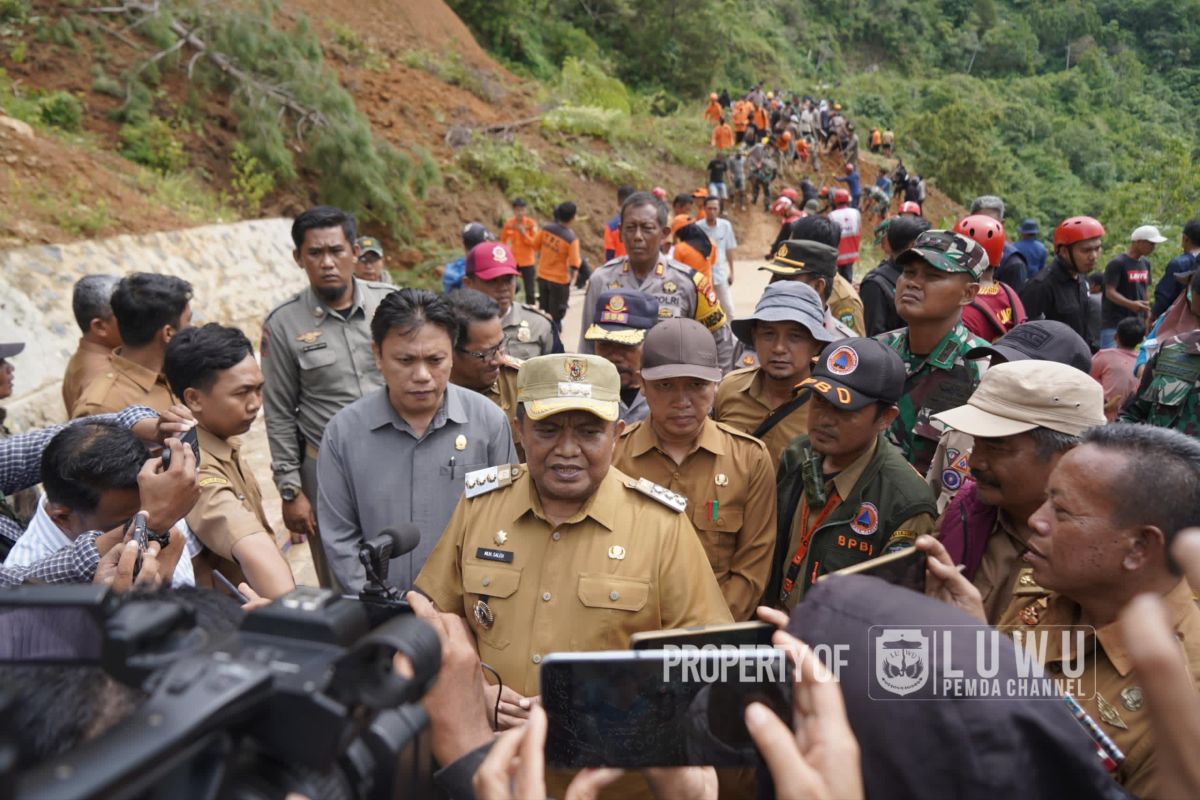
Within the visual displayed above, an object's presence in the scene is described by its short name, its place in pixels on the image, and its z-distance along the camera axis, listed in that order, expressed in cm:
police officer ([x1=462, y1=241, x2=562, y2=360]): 475
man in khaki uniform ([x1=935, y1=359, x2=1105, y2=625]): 226
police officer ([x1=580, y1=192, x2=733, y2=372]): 518
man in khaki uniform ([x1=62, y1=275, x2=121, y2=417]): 388
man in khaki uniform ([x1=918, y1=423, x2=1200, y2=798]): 168
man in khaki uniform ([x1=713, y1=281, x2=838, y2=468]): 339
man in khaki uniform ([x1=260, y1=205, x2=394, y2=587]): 403
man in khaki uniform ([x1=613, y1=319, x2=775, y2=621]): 284
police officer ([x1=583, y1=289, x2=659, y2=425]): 383
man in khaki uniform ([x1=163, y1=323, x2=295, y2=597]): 267
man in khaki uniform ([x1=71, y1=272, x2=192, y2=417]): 346
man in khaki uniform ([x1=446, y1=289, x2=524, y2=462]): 378
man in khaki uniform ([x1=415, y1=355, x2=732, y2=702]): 216
